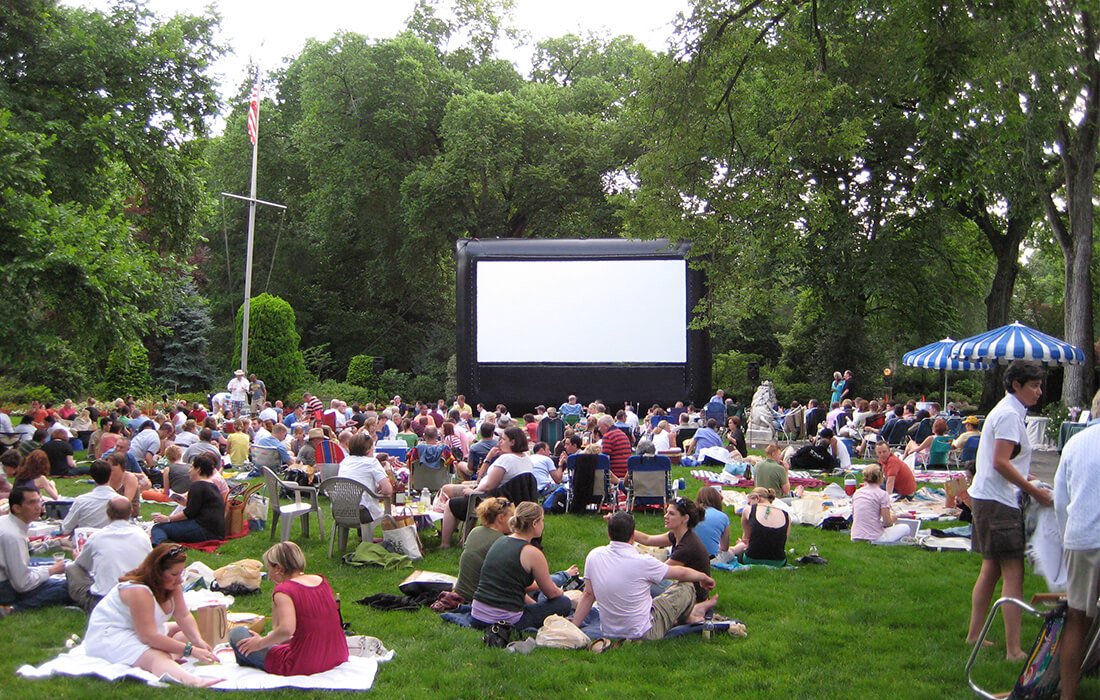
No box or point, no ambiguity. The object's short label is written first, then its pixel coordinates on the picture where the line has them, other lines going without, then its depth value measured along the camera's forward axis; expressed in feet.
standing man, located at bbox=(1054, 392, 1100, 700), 13.64
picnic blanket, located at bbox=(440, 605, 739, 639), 20.11
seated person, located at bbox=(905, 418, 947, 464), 44.19
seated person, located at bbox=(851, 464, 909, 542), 30.22
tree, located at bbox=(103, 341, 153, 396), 83.46
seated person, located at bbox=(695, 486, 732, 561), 25.67
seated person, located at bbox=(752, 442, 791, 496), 34.14
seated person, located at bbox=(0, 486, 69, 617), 20.72
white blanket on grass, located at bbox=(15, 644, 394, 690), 16.69
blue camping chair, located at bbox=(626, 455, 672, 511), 34.32
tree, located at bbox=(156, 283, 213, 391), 95.91
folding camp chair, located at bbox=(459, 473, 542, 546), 28.30
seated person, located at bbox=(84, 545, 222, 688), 16.99
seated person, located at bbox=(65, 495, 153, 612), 20.06
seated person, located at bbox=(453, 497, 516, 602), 22.00
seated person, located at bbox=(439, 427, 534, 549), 28.17
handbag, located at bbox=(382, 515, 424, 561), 27.32
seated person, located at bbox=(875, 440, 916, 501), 35.58
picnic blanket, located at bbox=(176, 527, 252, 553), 27.81
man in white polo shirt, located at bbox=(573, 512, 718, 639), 19.75
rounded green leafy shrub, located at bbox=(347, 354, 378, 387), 95.61
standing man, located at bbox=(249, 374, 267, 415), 72.41
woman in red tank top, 17.01
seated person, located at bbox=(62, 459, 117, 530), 24.72
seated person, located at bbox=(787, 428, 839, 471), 46.39
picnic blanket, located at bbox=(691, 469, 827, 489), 42.52
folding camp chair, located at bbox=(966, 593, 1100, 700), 14.42
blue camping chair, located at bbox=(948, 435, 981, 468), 37.65
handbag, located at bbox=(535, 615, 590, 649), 19.35
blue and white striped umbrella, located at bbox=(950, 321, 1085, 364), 52.13
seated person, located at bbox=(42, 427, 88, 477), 42.70
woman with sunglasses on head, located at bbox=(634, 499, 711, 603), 21.29
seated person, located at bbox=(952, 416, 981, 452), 38.89
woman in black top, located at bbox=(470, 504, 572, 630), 20.31
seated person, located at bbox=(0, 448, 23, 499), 30.28
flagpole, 76.48
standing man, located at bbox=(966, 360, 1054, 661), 16.69
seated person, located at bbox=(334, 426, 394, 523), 27.09
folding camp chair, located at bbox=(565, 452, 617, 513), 34.40
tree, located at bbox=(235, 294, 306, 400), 86.53
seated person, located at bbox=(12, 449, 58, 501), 27.88
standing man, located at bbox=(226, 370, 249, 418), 68.39
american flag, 79.20
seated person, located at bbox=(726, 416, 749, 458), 47.96
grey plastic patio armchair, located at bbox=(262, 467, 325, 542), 28.58
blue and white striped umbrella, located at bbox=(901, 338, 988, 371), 59.00
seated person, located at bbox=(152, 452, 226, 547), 27.71
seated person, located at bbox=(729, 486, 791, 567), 26.43
